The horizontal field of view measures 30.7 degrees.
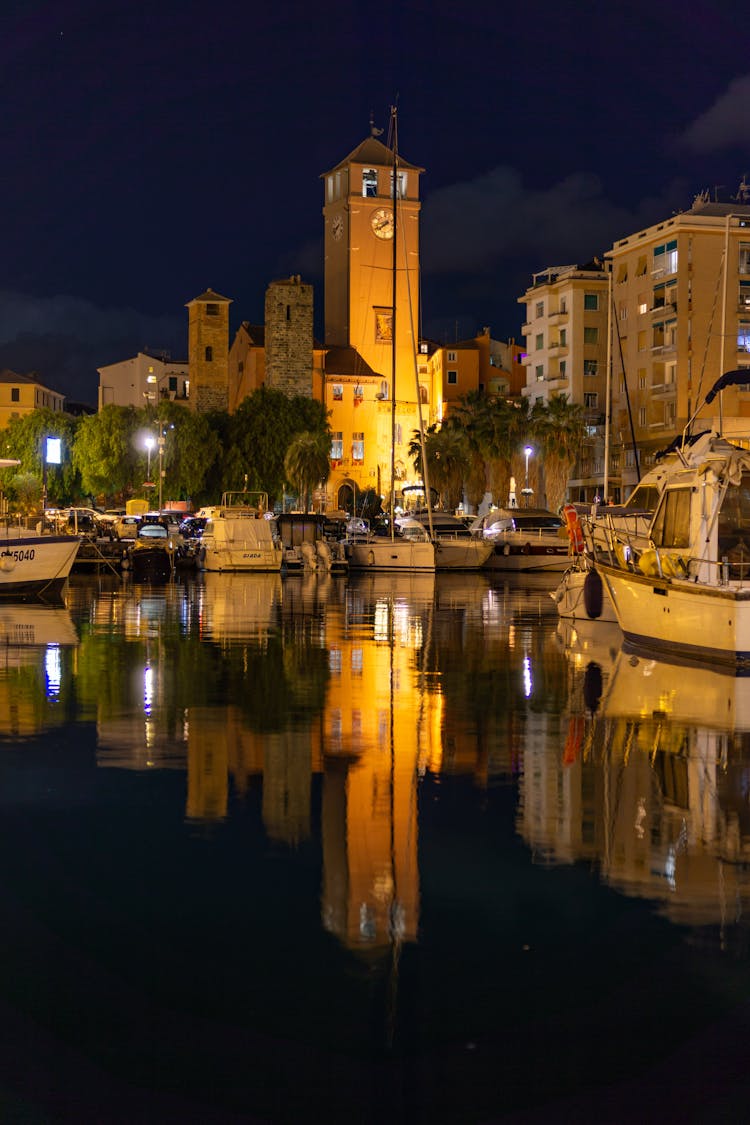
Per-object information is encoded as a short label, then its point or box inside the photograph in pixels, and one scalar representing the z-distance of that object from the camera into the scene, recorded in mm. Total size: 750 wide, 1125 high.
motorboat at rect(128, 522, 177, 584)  47722
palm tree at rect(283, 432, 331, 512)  85625
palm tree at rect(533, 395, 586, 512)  70812
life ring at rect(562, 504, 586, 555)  26594
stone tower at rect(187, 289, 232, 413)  108062
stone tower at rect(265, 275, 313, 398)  96625
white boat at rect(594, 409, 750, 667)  16516
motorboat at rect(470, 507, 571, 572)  52781
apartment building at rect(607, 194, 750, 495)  68438
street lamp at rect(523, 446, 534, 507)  71125
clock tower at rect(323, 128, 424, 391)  108750
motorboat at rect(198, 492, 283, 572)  48406
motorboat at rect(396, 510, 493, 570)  52094
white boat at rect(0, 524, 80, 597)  30672
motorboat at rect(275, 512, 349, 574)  50719
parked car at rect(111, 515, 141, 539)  64688
